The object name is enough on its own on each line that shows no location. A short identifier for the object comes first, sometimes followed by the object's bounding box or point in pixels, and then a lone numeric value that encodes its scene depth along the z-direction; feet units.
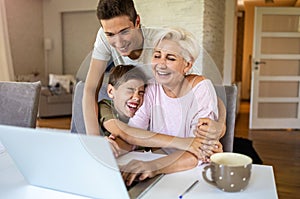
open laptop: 2.48
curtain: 16.21
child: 3.29
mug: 2.78
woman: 3.27
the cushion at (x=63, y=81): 18.95
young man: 3.41
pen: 2.80
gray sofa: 17.67
